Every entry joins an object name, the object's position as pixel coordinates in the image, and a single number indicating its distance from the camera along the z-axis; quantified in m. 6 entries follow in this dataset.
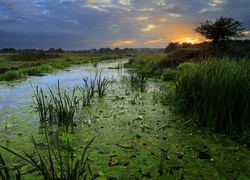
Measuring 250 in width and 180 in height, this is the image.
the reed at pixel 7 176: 1.86
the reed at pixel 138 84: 9.26
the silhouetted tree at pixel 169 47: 55.49
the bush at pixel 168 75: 11.80
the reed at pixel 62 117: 4.51
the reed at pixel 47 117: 4.55
